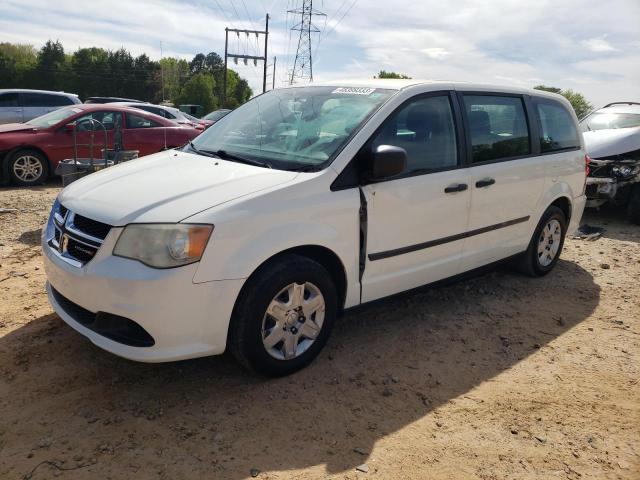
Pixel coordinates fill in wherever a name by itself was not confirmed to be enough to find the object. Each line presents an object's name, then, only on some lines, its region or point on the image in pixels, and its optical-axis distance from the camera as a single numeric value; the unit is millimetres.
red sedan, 8750
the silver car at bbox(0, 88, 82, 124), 13328
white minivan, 2727
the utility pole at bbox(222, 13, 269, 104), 44281
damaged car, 7934
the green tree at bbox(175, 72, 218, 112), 68250
